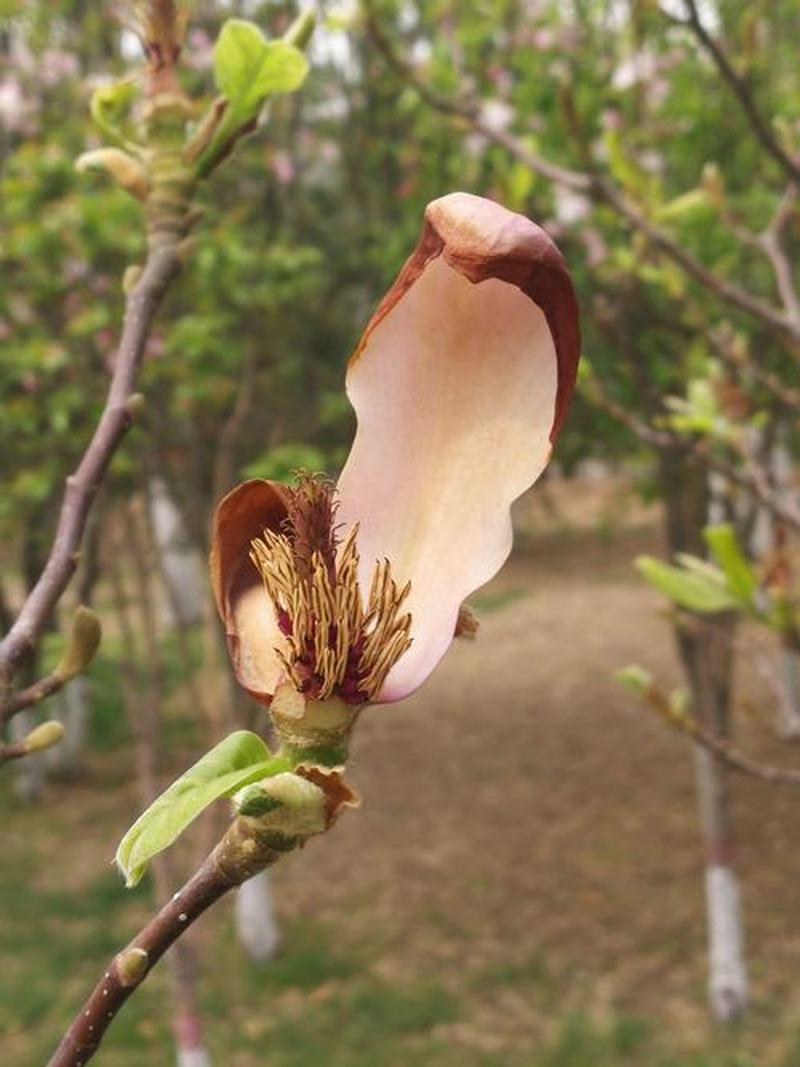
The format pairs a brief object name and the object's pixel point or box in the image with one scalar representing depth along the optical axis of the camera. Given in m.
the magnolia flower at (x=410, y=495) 0.36
